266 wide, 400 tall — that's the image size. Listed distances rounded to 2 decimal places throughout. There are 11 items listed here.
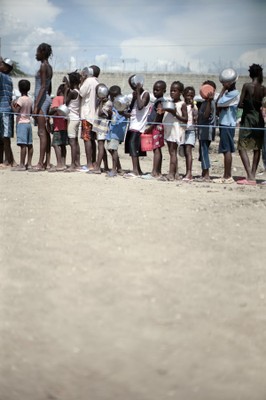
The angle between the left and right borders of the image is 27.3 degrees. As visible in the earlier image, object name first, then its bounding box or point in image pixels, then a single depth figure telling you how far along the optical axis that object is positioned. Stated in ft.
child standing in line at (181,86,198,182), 24.71
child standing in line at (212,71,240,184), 24.17
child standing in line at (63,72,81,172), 25.96
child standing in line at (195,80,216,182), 24.25
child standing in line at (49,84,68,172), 26.09
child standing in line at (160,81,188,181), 24.23
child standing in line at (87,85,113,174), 25.46
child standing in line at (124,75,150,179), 24.45
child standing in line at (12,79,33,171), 26.30
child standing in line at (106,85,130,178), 25.35
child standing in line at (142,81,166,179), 24.53
